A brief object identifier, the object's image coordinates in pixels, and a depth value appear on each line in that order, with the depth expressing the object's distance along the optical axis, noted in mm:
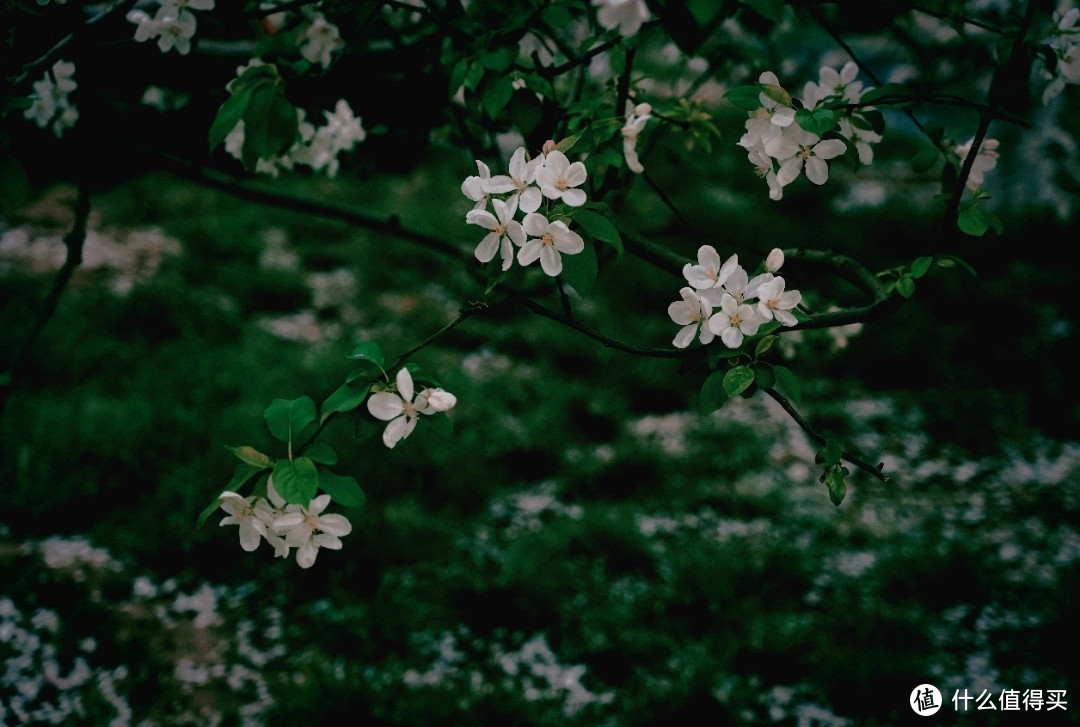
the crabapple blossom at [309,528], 1250
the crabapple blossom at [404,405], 1230
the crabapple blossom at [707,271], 1260
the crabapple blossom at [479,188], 1204
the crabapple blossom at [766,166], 1333
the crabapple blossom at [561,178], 1166
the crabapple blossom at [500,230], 1184
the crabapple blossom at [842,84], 1492
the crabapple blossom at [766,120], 1271
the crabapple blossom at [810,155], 1283
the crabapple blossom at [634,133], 1399
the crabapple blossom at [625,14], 1007
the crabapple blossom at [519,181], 1182
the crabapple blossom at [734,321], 1233
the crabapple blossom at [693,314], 1253
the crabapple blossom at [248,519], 1235
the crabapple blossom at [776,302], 1225
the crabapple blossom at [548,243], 1166
